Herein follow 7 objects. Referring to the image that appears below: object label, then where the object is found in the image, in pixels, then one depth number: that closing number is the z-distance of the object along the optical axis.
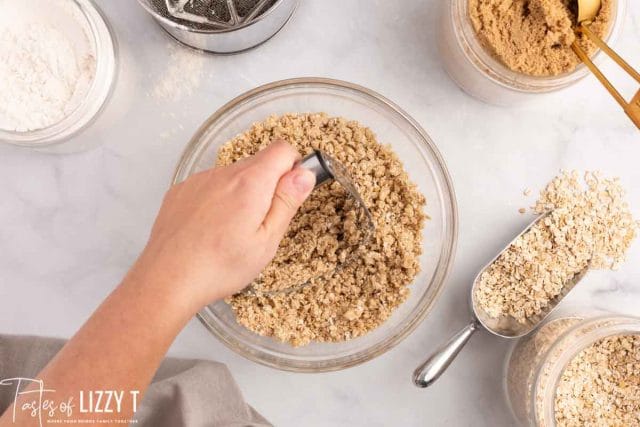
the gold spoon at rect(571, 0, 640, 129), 0.99
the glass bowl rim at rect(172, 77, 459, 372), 1.08
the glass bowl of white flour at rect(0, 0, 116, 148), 1.13
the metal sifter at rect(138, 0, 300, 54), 1.11
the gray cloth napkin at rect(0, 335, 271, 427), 1.06
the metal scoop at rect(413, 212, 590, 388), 1.09
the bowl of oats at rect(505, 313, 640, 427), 1.02
